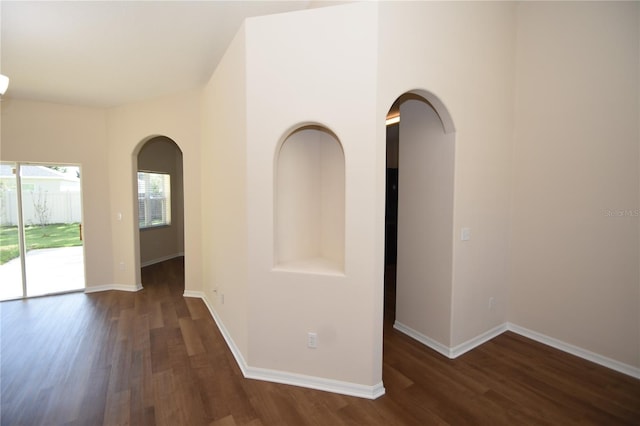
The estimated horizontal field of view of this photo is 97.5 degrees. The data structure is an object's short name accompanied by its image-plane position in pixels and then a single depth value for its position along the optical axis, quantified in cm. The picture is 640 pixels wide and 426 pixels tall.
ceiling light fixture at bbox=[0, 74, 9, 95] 237
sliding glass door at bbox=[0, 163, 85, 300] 394
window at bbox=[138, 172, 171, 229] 594
